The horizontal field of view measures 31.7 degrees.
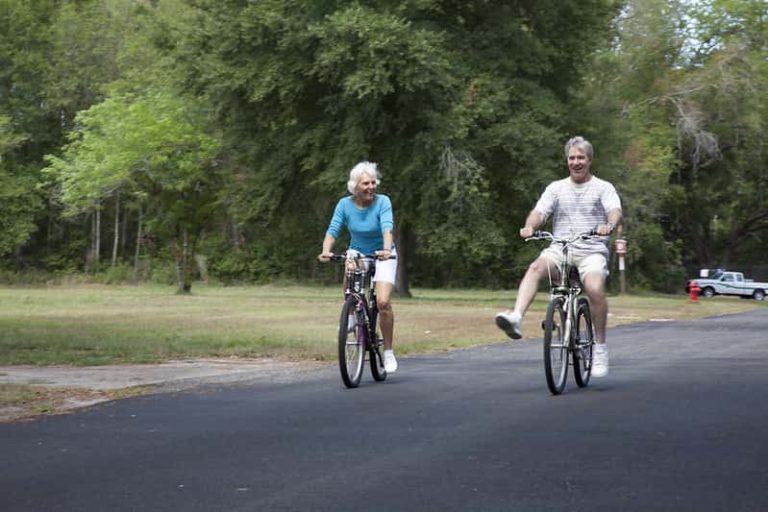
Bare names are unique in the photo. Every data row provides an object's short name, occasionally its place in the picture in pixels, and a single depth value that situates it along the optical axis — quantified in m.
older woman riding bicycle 11.60
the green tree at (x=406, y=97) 35.59
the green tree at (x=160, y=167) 46.50
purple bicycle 11.27
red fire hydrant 50.27
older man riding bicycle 10.84
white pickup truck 71.50
